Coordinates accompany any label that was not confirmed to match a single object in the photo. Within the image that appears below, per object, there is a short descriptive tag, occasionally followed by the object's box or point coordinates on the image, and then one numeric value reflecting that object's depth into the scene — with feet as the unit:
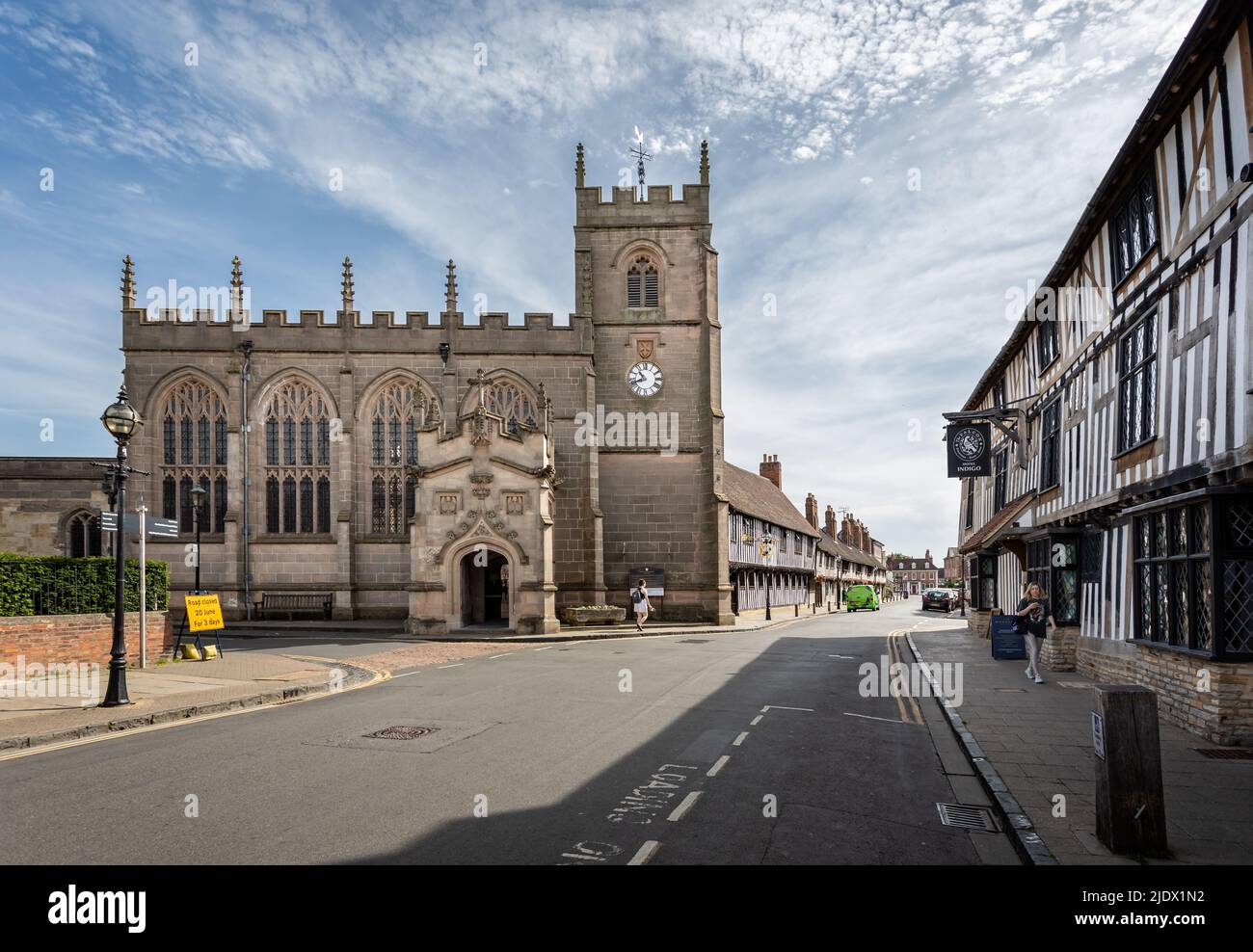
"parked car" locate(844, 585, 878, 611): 188.14
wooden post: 18.31
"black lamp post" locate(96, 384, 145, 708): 37.99
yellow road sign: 60.59
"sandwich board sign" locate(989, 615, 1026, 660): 61.11
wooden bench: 101.60
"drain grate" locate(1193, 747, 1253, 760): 28.66
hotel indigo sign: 66.85
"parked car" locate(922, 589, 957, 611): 183.52
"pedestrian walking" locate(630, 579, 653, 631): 92.27
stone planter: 96.32
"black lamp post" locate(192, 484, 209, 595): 85.28
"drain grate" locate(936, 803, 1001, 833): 21.68
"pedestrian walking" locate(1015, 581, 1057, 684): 48.39
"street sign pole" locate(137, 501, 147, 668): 51.73
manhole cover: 32.19
